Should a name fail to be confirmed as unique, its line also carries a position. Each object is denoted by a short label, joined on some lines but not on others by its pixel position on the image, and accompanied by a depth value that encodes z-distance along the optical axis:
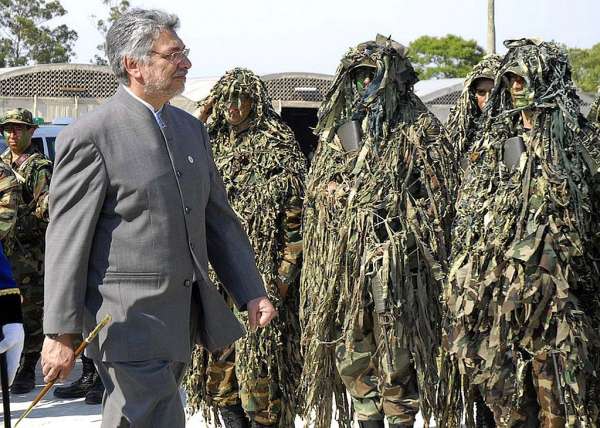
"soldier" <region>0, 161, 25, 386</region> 8.36
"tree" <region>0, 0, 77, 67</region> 70.14
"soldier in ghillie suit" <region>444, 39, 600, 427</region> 9.07
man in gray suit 6.94
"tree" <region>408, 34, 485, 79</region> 94.62
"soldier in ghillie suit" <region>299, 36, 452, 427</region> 10.20
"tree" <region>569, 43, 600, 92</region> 81.98
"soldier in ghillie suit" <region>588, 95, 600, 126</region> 12.56
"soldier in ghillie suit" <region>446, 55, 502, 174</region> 14.50
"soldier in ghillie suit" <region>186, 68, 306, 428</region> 11.27
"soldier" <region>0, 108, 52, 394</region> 15.44
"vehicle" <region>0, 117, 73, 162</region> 25.10
